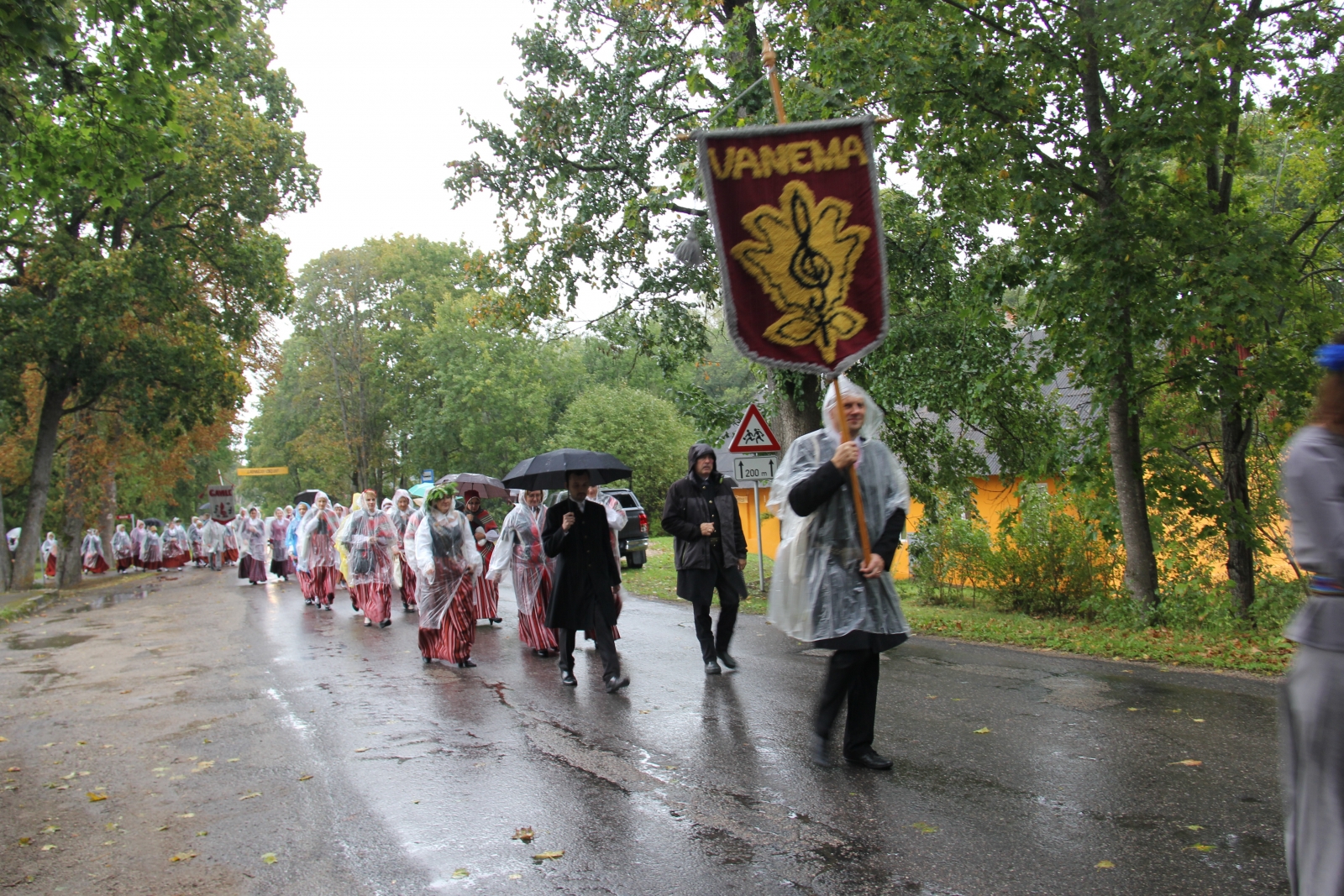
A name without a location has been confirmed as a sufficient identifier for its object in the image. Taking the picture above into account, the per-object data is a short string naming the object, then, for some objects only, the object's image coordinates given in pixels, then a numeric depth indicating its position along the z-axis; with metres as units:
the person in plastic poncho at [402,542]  14.90
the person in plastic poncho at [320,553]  17.92
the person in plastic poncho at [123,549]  44.00
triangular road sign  14.36
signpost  14.38
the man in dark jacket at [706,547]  8.79
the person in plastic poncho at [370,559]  14.57
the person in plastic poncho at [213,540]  38.69
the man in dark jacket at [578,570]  8.57
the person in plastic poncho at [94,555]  42.44
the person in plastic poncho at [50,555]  44.69
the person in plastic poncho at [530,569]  10.81
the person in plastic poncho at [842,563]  5.30
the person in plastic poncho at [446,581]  10.05
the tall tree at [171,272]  24.27
